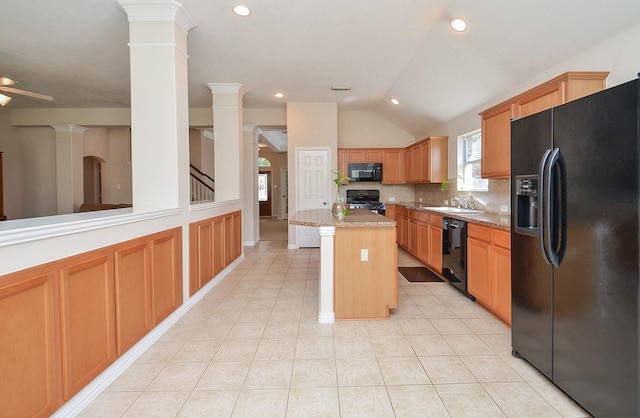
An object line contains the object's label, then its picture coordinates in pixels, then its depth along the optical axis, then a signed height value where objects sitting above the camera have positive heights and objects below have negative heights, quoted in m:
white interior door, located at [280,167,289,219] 12.69 +0.18
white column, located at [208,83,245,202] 5.09 +1.10
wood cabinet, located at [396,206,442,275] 4.20 -0.58
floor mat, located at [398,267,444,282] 4.22 -1.06
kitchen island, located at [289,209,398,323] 2.92 -0.66
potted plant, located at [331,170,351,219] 3.27 -0.11
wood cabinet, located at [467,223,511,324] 2.68 -0.65
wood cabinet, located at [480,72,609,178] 2.37 +0.78
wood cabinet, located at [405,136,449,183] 5.44 +0.66
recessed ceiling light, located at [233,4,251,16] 3.00 +1.78
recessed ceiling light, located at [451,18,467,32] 3.03 +1.65
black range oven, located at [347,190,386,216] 6.73 +0.02
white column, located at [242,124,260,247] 6.74 +0.27
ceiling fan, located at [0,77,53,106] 3.34 +1.23
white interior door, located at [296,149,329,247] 6.45 +0.32
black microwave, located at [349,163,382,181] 6.75 +0.56
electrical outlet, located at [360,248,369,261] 2.92 -0.51
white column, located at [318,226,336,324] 2.90 -0.69
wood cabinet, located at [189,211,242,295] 3.39 -0.59
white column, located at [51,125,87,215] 6.77 +0.67
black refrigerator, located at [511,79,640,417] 1.40 -0.27
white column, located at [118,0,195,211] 2.87 +0.88
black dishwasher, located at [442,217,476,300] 3.43 -0.62
